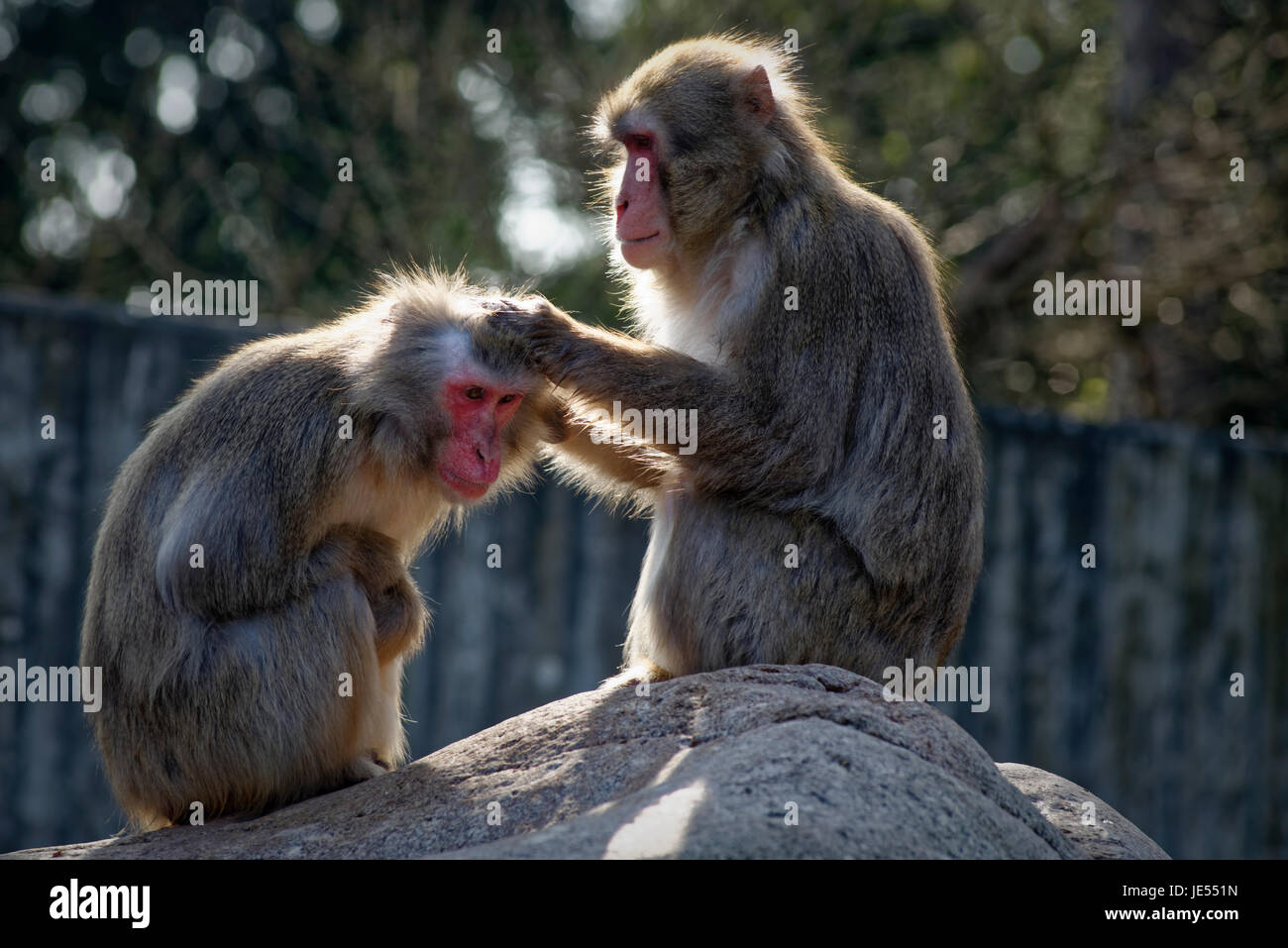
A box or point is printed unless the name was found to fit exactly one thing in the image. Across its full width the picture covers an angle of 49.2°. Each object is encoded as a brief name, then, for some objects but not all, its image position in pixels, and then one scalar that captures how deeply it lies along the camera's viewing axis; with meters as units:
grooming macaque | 5.01
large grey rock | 3.63
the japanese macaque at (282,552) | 4.69
